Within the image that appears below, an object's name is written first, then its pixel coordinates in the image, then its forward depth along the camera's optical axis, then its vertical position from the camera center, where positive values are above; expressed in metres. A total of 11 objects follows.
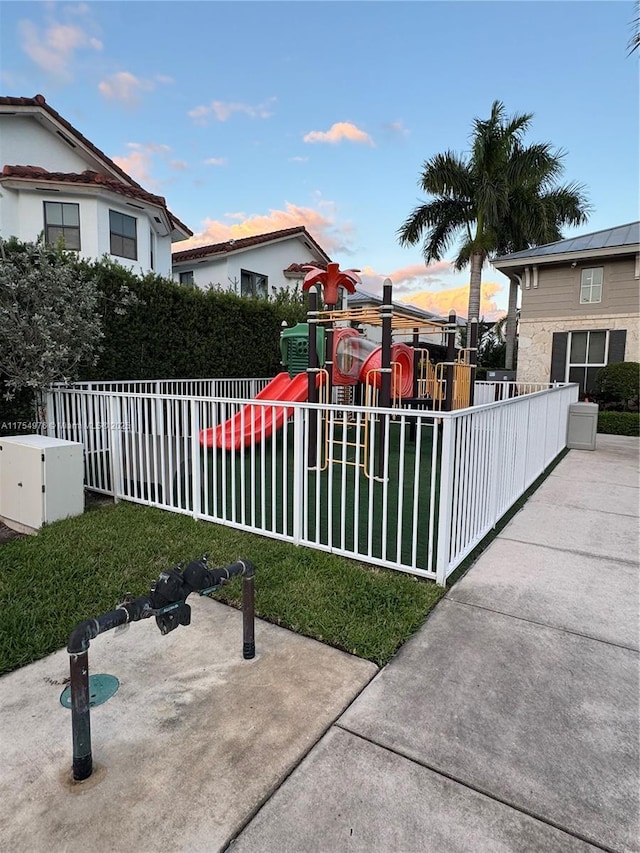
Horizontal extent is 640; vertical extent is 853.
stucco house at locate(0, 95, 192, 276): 11.41 +4.35
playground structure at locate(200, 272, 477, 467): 6.45 +0.19
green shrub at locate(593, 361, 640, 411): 11.38 -0.16
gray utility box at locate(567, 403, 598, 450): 8.81 -0.92
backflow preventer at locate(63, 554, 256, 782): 1.70 -0.98
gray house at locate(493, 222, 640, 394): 12.38 +2.00
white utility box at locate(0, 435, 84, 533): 4.24 -1.01
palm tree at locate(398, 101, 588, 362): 16.56 +6.44
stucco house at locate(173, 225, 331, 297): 16.59 +3.99
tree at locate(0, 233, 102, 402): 5.04 +0.58
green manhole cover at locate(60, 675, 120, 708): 2.15 -1.49
